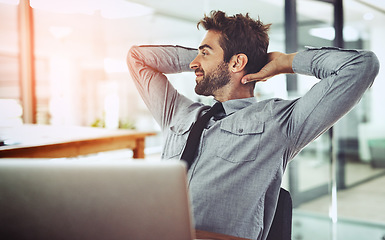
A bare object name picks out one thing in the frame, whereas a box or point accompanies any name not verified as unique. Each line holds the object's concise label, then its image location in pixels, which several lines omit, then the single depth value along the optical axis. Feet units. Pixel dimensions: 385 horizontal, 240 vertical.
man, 4.04
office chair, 3.93
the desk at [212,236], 2.95
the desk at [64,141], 7.50
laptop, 1.85
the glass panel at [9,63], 14.92
